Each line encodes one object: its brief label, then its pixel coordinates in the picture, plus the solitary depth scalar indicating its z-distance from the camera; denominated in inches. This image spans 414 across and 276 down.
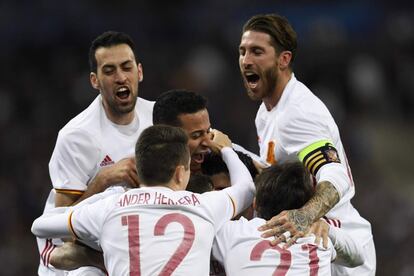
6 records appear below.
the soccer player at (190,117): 467.5
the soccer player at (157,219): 395.2
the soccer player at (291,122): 465.4
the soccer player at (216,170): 477.7
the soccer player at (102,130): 498.3
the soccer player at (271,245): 403.9
